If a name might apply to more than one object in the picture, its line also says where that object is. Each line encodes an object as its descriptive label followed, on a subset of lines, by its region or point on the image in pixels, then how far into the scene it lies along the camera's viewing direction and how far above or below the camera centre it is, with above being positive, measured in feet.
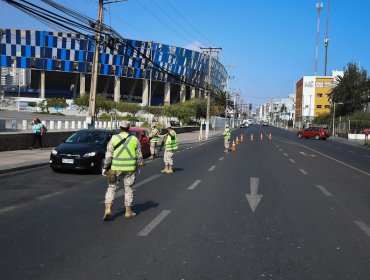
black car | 46.56 -4.64
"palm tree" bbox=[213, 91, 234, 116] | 380.58 +14.01
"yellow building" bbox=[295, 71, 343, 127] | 460.96 +26.29
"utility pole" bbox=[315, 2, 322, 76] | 377.15 +86.33
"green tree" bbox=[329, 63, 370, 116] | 261.13 +18.21
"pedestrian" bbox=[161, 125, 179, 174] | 51.60 -3.86
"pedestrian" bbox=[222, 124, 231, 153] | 92.62 -4.49
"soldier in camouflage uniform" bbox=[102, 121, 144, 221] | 25.35 -2.80
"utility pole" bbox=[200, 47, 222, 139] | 163.86 +9.67
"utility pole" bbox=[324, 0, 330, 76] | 360.69 +62.42
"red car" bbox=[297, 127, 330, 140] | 193.67 -5.95
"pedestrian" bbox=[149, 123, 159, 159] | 68.08 -4.12
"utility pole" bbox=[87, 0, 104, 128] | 76.65 +6.79
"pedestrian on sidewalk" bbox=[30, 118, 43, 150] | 70.95 -3.58
